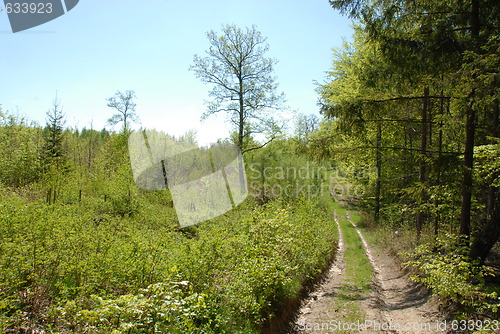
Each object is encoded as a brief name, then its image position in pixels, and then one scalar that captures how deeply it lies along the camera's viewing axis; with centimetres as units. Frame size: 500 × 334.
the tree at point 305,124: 5254
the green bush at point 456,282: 516
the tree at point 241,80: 2175
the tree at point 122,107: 3888
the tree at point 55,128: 2803
